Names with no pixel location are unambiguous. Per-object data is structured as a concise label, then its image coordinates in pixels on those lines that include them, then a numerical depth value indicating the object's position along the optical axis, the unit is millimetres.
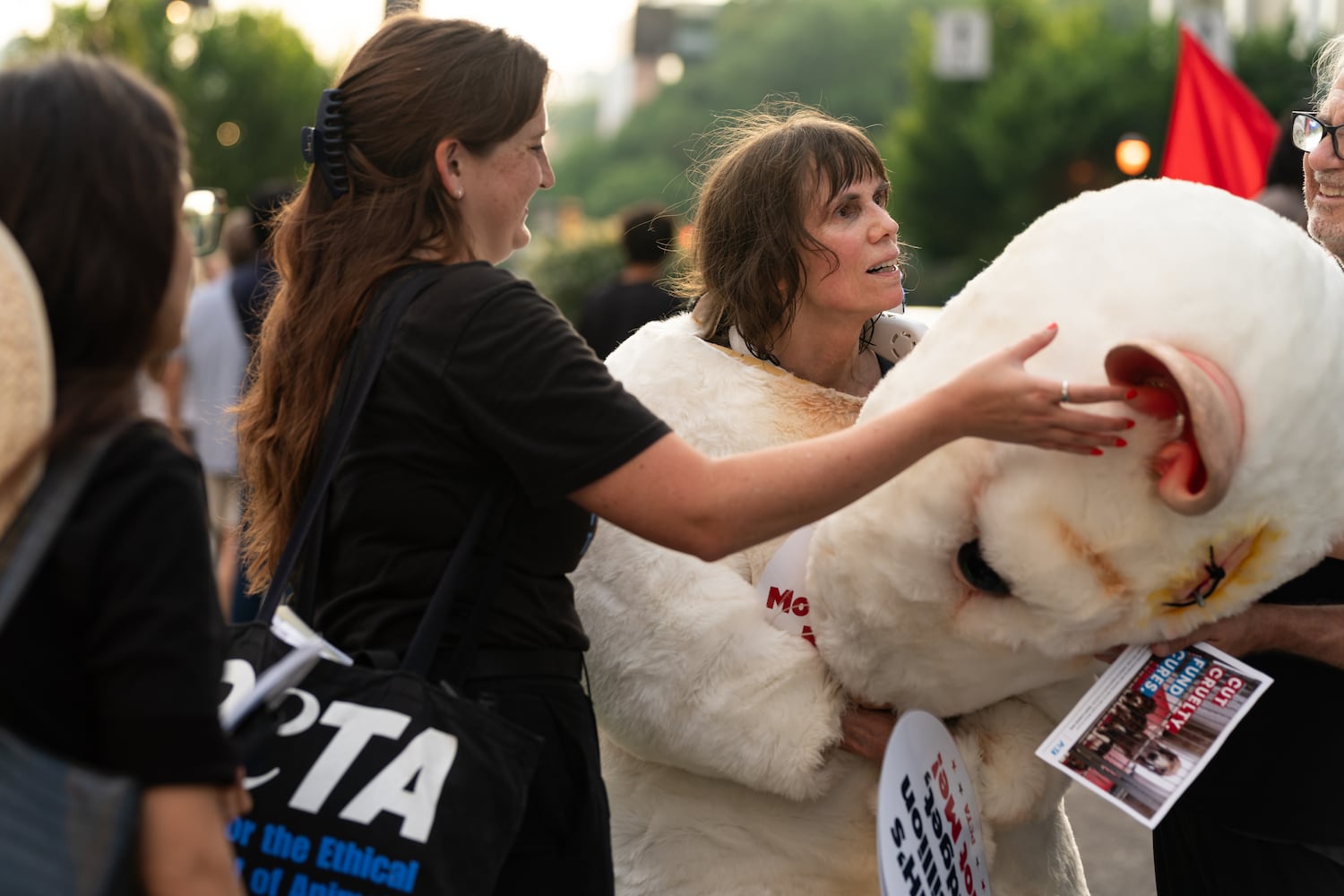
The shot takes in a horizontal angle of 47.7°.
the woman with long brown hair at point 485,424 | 2014
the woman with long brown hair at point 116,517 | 1507
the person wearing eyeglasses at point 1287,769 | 2434
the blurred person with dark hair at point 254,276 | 6012
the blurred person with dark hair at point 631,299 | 7238
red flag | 7109
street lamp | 8836
